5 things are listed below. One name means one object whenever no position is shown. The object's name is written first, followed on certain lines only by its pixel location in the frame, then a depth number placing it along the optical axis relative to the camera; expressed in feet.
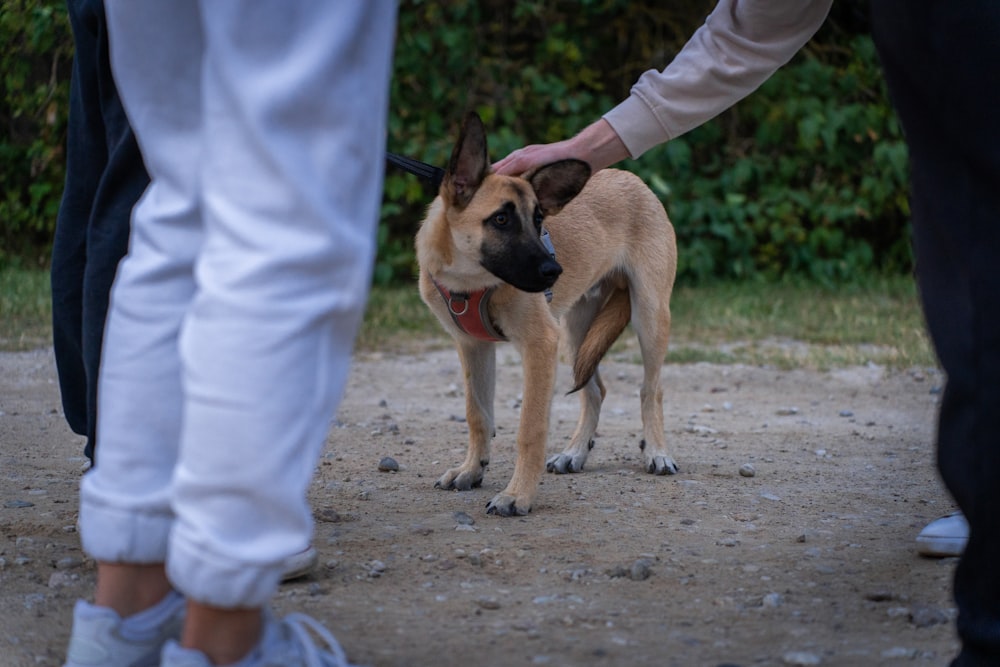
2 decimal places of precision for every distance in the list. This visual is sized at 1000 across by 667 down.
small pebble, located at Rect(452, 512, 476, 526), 9.69
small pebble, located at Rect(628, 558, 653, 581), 7.72
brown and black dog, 10.82
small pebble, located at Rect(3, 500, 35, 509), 9.72
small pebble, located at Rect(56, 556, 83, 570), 7.94
